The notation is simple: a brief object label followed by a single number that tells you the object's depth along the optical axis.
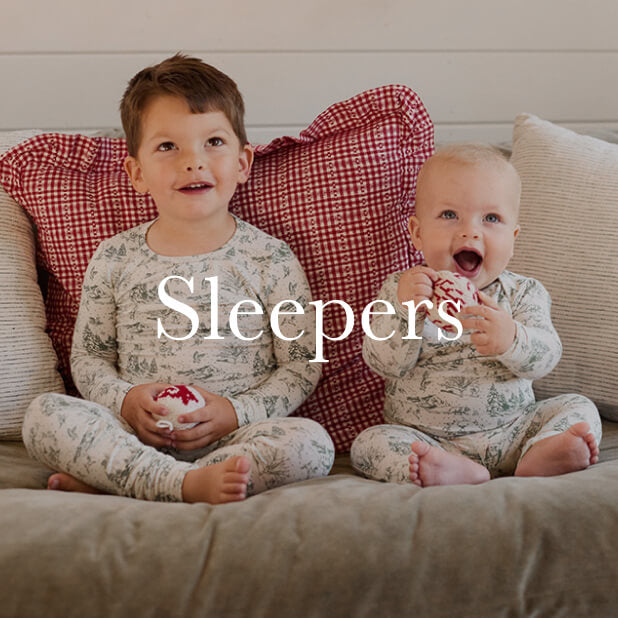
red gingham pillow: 1.50
